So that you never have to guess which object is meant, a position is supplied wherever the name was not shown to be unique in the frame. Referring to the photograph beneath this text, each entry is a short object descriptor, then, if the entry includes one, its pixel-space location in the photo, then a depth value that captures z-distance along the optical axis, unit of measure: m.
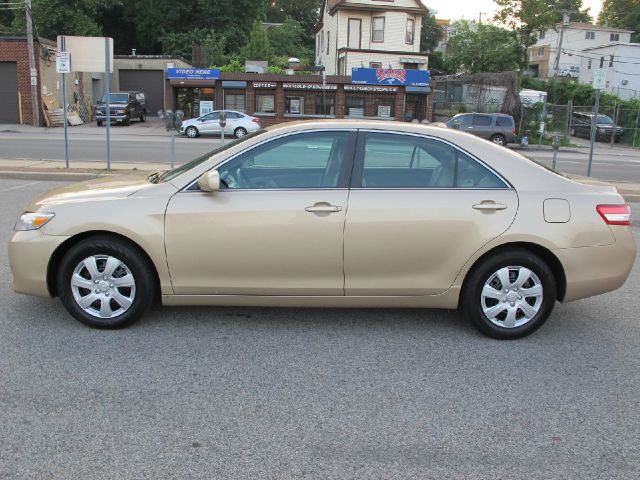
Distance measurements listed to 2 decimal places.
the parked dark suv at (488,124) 28.81
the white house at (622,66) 55.62
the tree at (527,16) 51.81
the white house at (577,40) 70.12
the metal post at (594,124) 13.99
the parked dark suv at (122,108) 36.00
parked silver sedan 29.65
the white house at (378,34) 44.97
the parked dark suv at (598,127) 36.88
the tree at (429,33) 74.31
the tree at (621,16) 78.81
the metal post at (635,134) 36.36
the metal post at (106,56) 12.49
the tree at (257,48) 47.88
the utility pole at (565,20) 47.53
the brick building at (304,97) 35.78
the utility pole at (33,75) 32.37
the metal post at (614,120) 35.64
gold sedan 4.44
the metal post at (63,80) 12.27
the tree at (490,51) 51.38
